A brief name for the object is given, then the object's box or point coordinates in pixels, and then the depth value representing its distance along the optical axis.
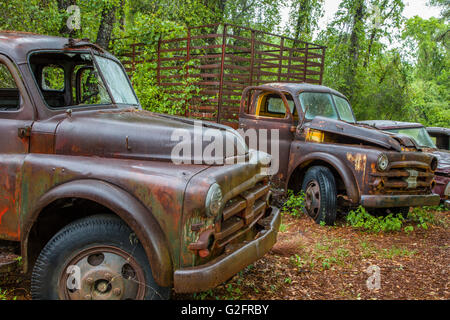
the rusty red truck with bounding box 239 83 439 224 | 5.09
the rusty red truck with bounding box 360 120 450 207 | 6.89
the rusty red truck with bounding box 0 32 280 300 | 2.39
